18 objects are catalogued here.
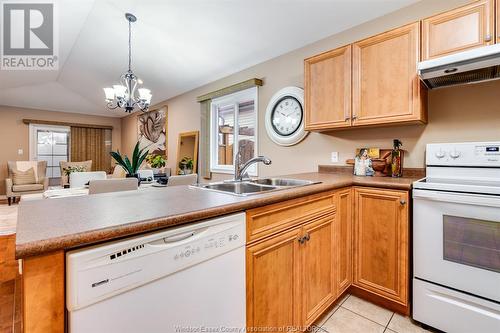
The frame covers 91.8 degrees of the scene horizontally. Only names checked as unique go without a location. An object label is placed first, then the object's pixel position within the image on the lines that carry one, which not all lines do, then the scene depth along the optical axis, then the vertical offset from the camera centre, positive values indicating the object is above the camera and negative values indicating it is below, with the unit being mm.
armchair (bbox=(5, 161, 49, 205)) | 5250 -393
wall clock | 2750 +577
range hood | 1354 +604
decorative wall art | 5266 +802
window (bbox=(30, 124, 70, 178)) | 6355 +511
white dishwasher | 665 -385
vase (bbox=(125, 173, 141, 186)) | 3002 -135
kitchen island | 611 -185
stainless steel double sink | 1758 -152
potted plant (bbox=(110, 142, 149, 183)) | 2879 +4
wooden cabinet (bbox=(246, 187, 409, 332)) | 1173 -543
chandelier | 3264 +967
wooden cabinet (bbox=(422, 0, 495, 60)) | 1491 +887
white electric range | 1303 -444
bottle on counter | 2037 +29
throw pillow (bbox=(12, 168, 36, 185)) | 5406 -299
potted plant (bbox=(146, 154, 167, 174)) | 4270 +26
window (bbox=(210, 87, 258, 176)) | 3424 +555
